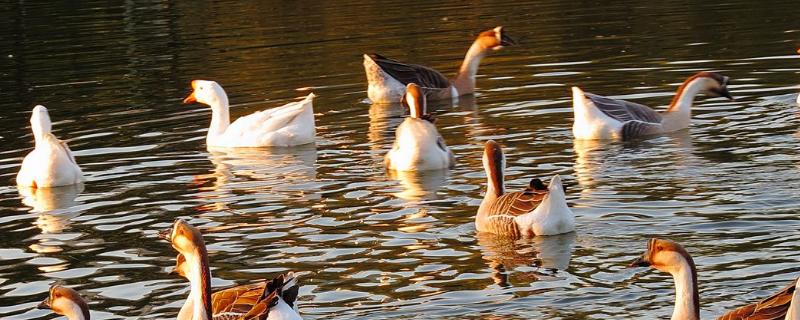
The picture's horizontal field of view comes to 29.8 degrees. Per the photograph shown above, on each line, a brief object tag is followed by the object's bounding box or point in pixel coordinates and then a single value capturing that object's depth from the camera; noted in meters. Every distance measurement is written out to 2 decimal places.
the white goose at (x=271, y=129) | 16.84
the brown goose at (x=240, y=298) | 8.37
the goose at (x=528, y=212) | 11.44
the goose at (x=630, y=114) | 15.94
